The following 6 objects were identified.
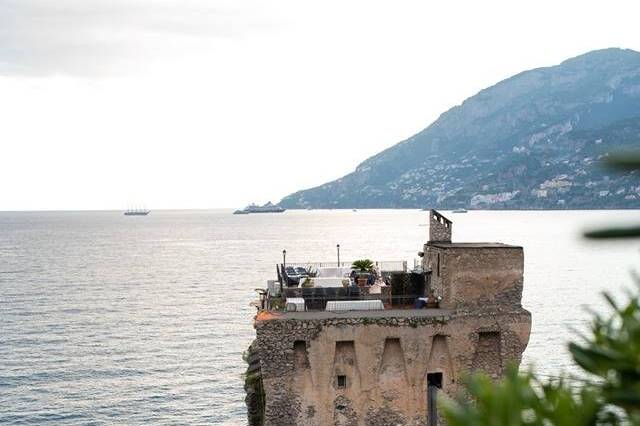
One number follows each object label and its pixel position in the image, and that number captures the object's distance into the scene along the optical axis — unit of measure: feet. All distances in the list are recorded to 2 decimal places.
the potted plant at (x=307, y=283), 99.00
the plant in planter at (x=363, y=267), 114.95
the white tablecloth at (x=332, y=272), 113.19
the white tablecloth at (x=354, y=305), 89.20
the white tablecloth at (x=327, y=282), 98.32
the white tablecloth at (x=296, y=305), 89.66
